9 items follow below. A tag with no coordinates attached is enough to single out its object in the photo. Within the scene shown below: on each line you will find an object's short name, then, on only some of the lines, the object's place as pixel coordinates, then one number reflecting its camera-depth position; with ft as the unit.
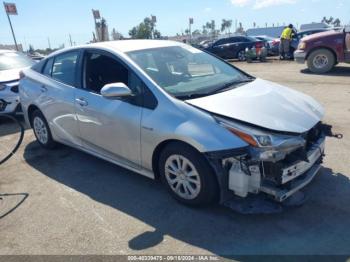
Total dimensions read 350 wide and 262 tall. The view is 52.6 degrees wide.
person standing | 54.49
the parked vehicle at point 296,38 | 55.83
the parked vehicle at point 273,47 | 63.16
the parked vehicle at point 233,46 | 61.62
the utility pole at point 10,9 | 58.29
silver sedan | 10.36
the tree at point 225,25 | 392.90
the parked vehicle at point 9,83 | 23.59
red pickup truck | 36.01
